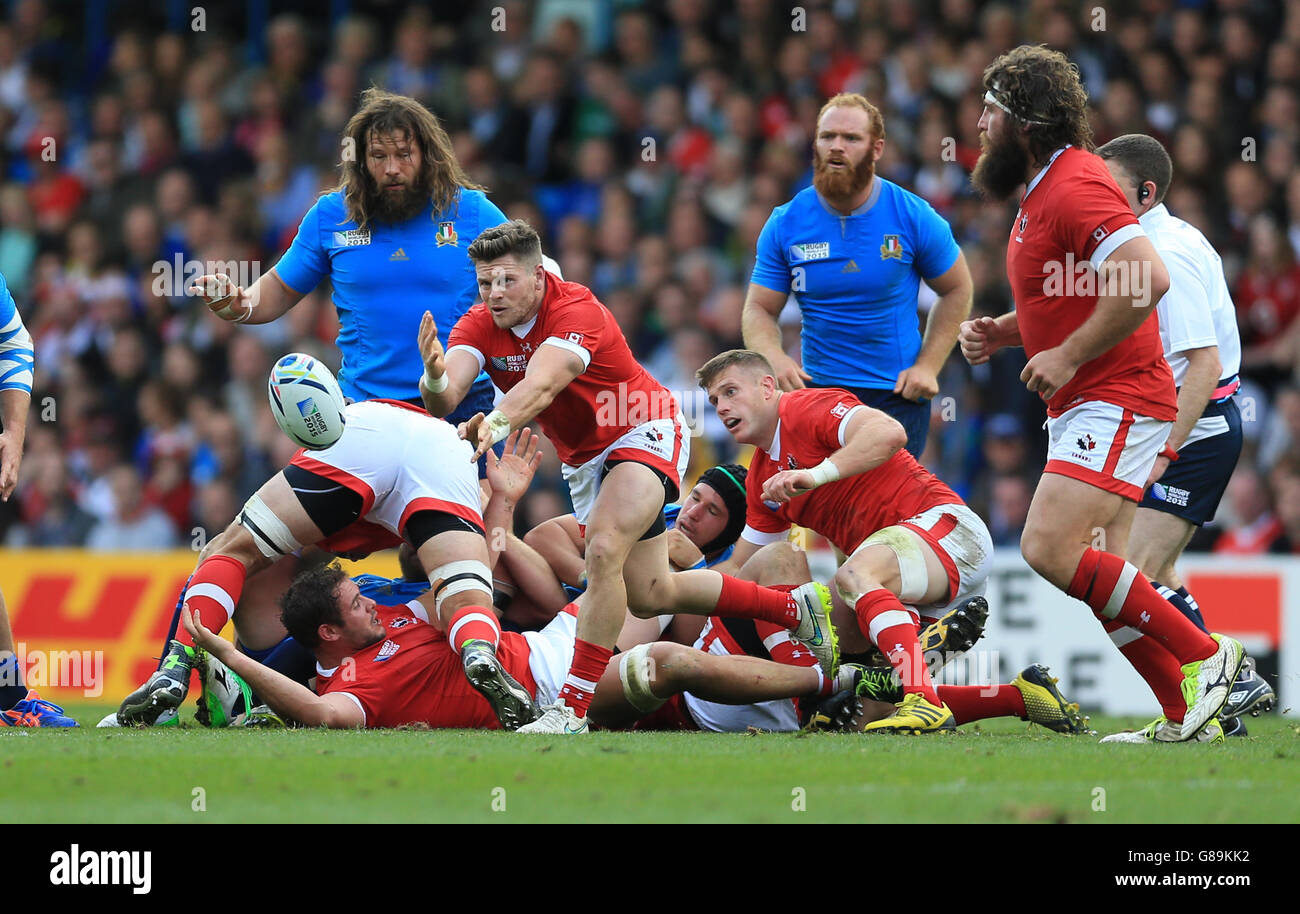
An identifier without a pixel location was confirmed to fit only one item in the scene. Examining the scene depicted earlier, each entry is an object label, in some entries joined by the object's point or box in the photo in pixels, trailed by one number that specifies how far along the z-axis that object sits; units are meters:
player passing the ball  12.97
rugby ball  13.02
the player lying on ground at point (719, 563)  13.80
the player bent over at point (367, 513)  13.37
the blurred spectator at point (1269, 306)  22.41
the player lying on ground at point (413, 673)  13.02
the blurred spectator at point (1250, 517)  21.44
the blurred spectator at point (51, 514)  25.14
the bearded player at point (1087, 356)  11.91
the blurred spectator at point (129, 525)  24.95
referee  14.21
